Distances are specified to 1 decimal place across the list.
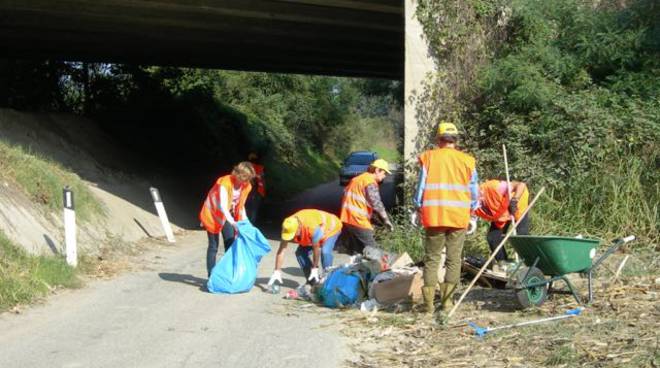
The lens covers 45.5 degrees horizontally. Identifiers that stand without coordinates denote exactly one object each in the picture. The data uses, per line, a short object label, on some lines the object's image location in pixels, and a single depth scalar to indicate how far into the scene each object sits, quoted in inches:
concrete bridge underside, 604.7
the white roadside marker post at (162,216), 612.4
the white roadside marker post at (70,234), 420.8
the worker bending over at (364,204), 406.6
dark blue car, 1323.8
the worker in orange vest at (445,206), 308.7
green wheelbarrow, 296.0
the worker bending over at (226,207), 392.5
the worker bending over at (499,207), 381.1
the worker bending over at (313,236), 374.9
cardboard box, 332.5
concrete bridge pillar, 551.2
